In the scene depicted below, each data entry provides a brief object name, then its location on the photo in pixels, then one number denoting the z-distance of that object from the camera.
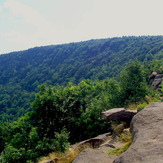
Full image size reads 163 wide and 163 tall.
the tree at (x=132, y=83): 18.04
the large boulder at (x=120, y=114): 11.27
